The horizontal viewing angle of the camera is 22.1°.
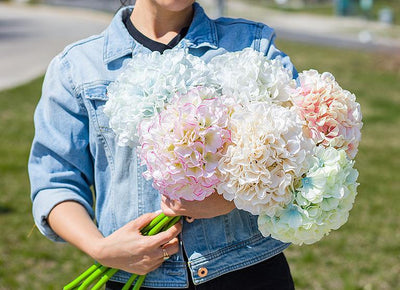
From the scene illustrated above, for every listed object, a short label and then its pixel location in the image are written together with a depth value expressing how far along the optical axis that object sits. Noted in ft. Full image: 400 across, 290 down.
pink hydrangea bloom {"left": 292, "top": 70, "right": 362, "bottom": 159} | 5.87
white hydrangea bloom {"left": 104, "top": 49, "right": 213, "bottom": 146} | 5.84
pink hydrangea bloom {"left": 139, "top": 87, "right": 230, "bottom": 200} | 5.62
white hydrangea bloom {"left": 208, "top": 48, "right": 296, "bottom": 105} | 5.81
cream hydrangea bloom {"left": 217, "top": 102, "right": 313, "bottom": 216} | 5.61
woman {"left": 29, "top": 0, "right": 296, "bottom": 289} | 6.36
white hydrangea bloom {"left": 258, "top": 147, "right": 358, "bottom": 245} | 5.70
